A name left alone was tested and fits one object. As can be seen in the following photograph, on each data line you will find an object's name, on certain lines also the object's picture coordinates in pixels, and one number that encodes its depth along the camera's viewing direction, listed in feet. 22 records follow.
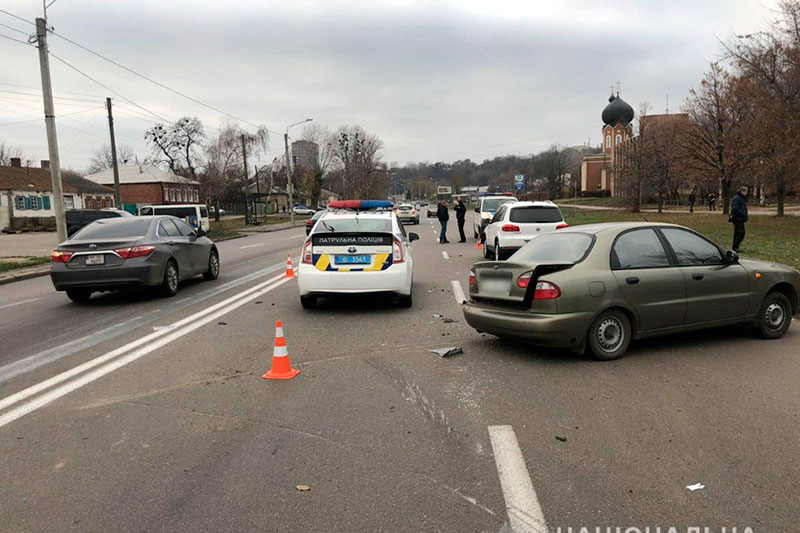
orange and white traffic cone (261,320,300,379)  18.78
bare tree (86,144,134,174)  341.37
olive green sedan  19.54
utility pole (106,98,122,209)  101.46
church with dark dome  271.69
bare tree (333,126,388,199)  326.44
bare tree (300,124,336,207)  317.83
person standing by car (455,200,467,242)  75.25
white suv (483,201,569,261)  49.39
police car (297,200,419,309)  29.22
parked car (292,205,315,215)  275.36
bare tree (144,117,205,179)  241.96
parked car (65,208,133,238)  87.45
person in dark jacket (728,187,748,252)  52.42
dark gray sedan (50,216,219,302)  32.40
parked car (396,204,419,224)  141.08
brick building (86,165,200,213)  238.27
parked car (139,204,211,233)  96.78
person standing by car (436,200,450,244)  77.77
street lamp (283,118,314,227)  169.22
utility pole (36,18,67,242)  58.46
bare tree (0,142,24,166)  277.03
